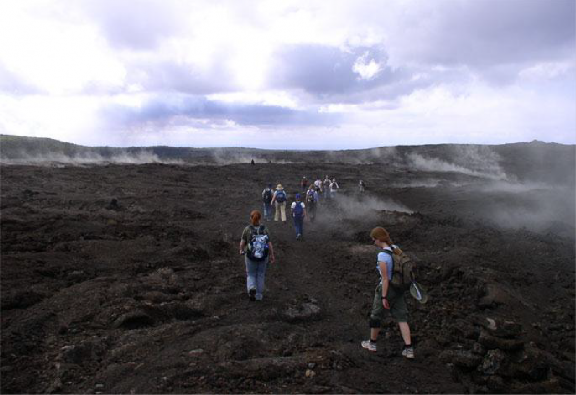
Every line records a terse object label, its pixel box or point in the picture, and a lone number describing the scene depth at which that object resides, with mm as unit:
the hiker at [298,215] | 15172
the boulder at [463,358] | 5898
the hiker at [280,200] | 17891
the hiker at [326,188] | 27252
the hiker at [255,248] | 7758
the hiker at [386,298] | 5875
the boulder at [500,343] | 6223
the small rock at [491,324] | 7168
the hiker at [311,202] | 18380
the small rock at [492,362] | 5793
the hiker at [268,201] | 18484
